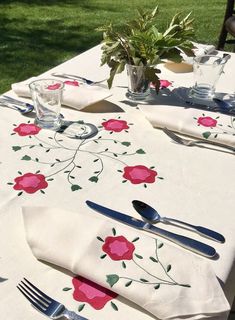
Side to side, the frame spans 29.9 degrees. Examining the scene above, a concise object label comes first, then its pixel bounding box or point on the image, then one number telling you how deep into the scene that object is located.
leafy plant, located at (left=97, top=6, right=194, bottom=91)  1.15
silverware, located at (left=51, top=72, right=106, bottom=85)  1.34
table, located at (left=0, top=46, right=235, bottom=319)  0.66
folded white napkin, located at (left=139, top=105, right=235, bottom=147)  1.01
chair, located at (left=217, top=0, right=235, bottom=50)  2.86
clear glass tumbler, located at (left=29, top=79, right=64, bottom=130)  1.05
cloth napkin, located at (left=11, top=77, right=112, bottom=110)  1.15
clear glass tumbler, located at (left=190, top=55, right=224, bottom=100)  1.22
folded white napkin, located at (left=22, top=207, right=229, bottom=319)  0.60
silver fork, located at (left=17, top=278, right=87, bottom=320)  0.59
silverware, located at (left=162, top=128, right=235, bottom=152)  1.00
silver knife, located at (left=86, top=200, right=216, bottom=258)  0.70
